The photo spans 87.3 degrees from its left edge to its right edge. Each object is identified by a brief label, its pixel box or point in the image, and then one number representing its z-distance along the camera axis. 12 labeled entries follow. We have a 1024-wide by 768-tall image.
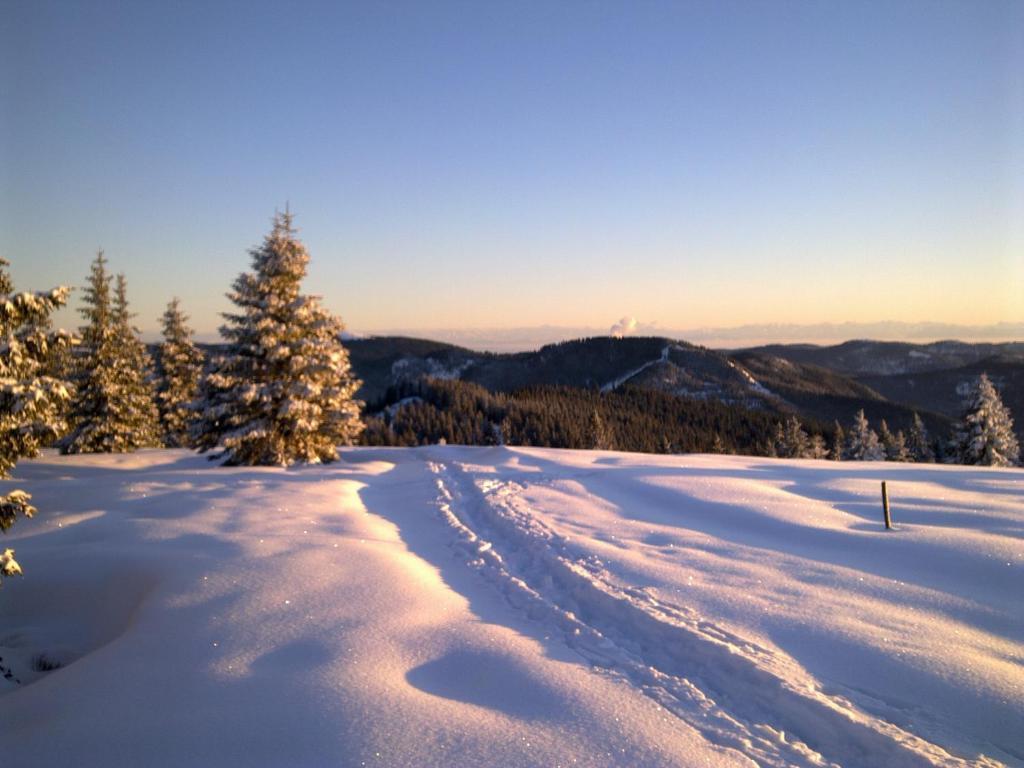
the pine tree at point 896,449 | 48.39
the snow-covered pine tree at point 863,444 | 45.81
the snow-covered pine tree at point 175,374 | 31.78
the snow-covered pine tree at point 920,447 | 51.24
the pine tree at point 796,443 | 55.50
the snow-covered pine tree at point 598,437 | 72.69
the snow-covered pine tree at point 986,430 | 31.09
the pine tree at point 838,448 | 56.12
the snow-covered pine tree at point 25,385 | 6.66
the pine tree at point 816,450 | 55.67
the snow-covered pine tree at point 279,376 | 18.03
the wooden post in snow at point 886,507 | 9.55
